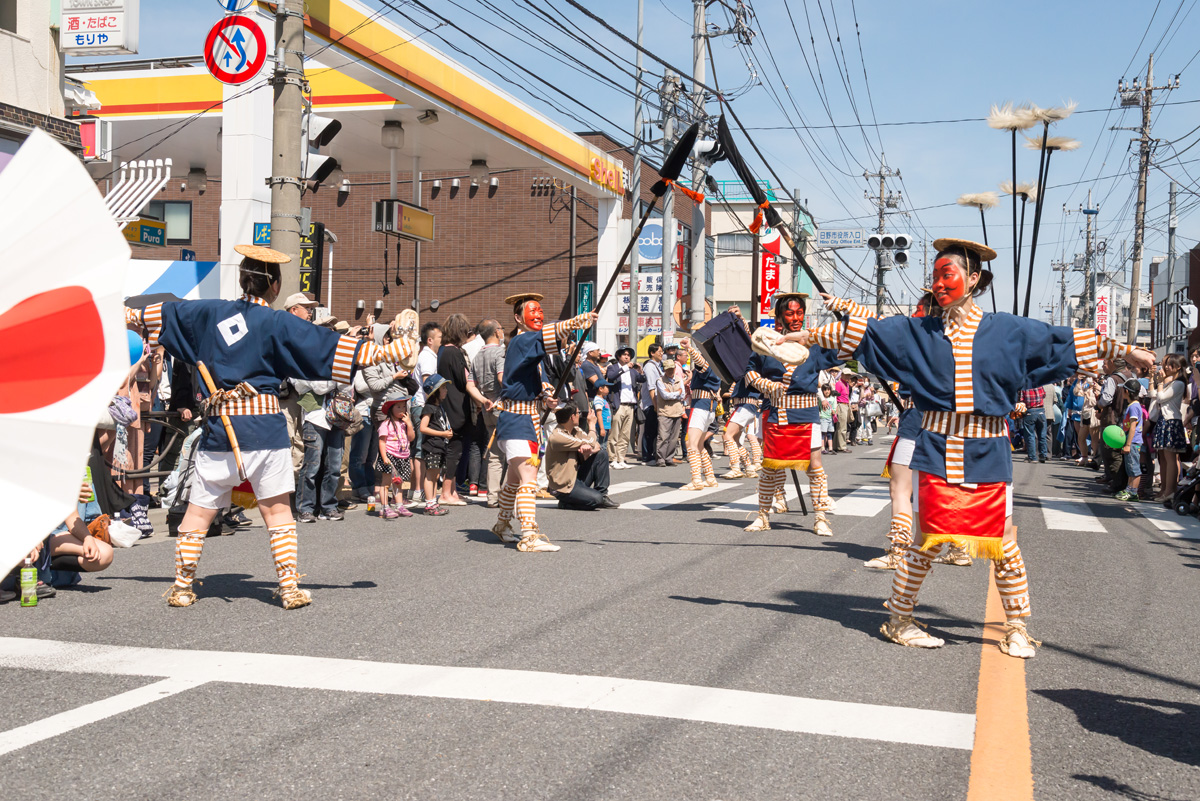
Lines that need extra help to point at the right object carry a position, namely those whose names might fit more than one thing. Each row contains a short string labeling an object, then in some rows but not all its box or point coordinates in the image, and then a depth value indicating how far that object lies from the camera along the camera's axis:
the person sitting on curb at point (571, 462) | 11.25
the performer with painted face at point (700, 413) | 13.84
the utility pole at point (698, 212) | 23.28
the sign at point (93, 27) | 13.79
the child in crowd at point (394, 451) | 10.56
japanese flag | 2.13
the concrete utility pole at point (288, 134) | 11.23
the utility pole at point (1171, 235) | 50.60
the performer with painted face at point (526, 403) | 8.24
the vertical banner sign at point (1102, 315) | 45.38
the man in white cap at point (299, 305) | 7.69
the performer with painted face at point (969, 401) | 5.20
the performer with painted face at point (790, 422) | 9.45
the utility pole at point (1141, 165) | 33.16
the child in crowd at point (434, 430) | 10.99
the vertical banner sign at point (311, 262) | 14.34
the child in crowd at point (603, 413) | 18.25
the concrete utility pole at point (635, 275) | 25.29
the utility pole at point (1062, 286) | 92.05
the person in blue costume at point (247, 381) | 5.95
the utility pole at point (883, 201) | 40.36
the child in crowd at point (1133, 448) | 14.69
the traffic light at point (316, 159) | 13.80
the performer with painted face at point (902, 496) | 7.76
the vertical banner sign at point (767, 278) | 30.28
